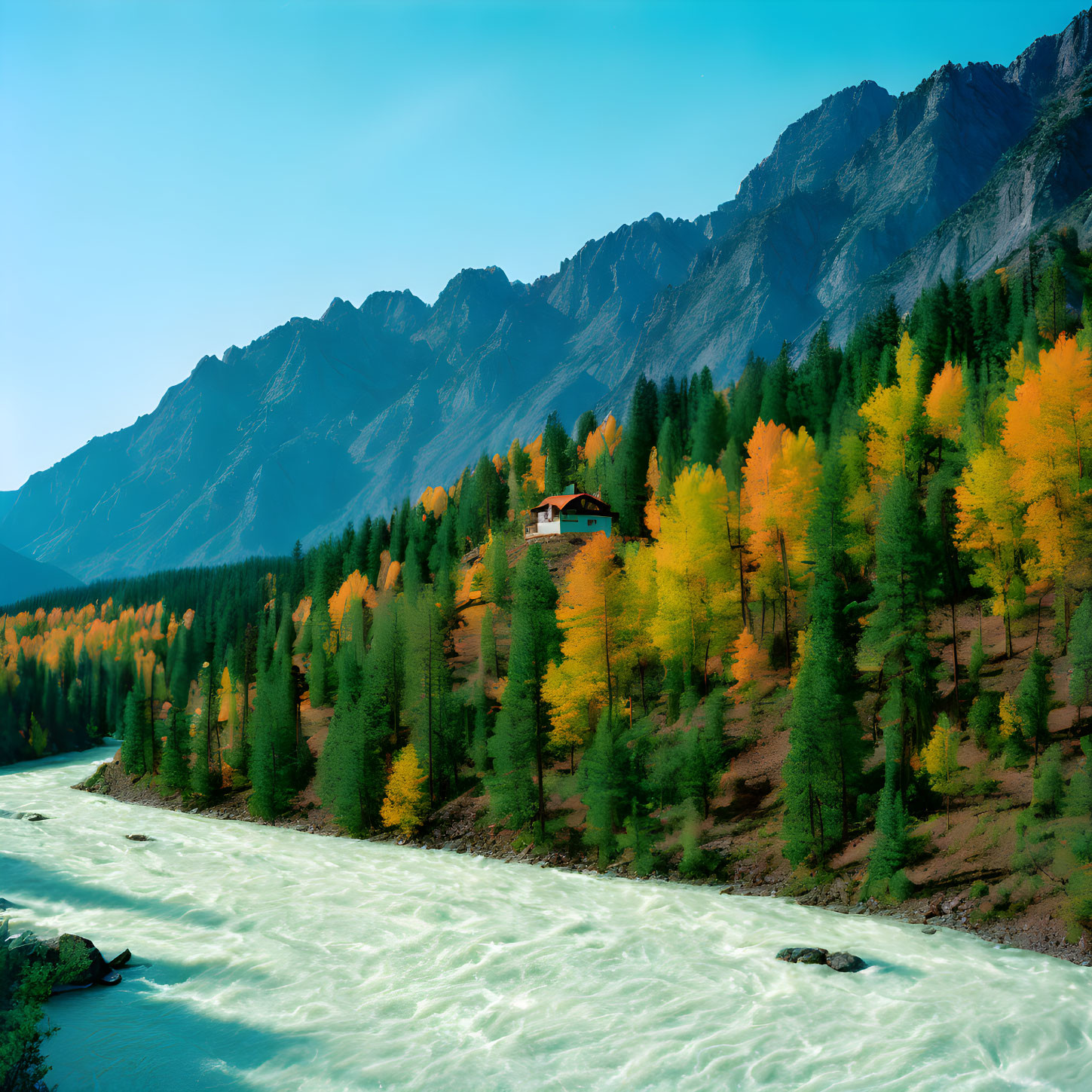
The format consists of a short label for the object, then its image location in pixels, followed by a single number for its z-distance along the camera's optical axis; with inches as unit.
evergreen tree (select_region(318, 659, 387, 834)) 2155.5
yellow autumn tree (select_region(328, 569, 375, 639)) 3710.6
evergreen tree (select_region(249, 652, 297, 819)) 2484.0
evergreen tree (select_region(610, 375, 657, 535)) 3550.7
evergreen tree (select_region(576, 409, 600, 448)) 4985.2
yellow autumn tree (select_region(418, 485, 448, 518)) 4961.9
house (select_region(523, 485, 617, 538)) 3634.4
